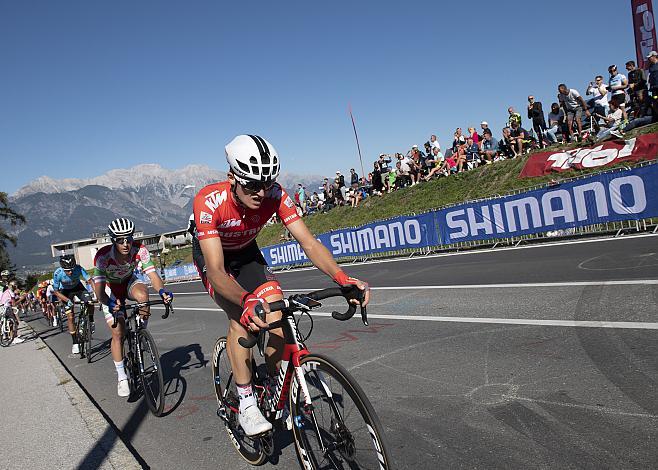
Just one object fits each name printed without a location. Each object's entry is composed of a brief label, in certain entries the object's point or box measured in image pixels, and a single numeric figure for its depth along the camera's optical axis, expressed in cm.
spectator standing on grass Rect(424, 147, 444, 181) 2298
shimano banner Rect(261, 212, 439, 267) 1755
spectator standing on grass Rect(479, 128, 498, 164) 2092
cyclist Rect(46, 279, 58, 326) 1744
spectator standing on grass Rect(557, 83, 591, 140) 1644
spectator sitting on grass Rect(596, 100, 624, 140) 1577
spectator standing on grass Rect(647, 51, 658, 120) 1364
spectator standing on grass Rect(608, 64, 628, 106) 1545
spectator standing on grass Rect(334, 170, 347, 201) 2987
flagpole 3664
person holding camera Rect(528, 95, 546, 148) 1819
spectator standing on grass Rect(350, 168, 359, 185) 2815
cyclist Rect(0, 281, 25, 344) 1464
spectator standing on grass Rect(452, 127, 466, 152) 2145
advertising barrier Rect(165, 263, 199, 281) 3788
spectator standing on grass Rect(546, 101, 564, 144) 1778
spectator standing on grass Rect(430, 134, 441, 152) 2219
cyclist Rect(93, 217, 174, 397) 598
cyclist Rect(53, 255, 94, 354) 1102
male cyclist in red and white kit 335
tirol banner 1423
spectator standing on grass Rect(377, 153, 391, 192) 2606
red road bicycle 262
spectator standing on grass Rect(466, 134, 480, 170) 2169
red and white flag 1645
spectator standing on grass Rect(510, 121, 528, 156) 1959
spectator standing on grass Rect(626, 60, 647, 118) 1473
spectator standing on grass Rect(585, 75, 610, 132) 1630
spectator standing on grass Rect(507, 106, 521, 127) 1927
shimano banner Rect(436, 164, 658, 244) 1176
